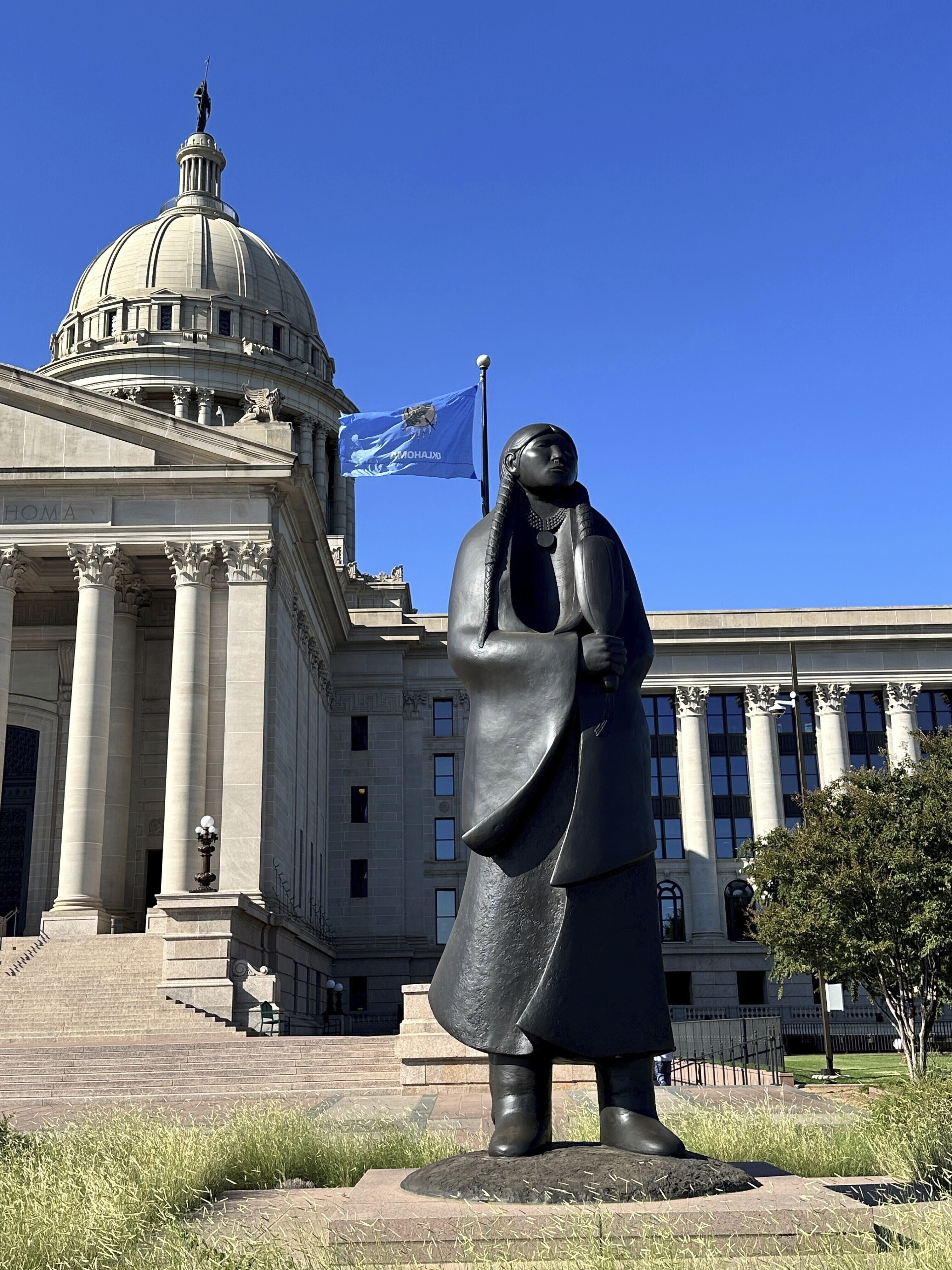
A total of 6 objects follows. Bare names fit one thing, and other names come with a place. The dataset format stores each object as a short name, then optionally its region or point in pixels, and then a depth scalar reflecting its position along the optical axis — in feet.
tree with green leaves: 103.14
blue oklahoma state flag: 116.98
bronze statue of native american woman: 25.77
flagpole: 83.80
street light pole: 104.22
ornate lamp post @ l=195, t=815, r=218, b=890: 123.34
